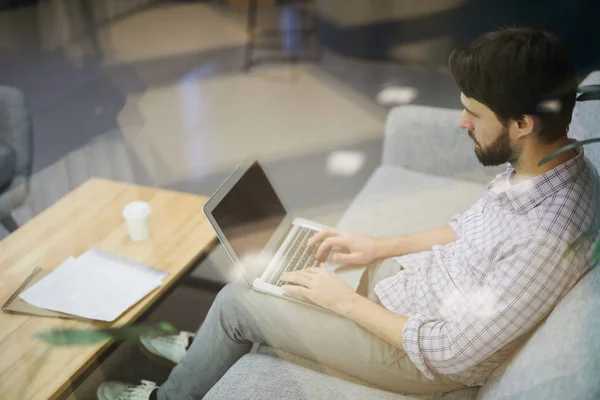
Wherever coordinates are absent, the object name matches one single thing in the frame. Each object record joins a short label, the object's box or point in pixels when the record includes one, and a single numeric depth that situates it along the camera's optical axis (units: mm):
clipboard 1430
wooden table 1303
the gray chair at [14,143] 2143
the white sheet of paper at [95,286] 1452
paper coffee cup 1682
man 1083
